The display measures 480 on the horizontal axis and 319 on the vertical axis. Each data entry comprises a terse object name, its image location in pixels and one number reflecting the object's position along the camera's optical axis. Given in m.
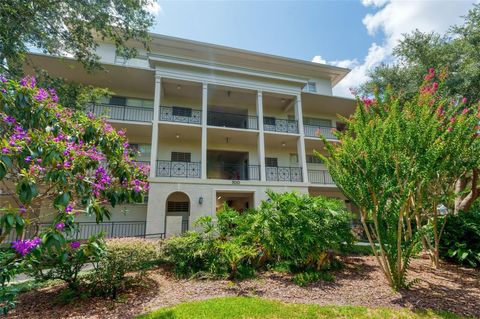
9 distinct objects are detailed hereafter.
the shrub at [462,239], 7.21
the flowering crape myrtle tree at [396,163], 4.93
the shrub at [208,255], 6.13
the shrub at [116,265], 5.23
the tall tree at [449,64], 10.72
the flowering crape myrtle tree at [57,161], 2.81
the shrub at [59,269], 5.01
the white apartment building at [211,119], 11.98
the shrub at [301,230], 6.23
